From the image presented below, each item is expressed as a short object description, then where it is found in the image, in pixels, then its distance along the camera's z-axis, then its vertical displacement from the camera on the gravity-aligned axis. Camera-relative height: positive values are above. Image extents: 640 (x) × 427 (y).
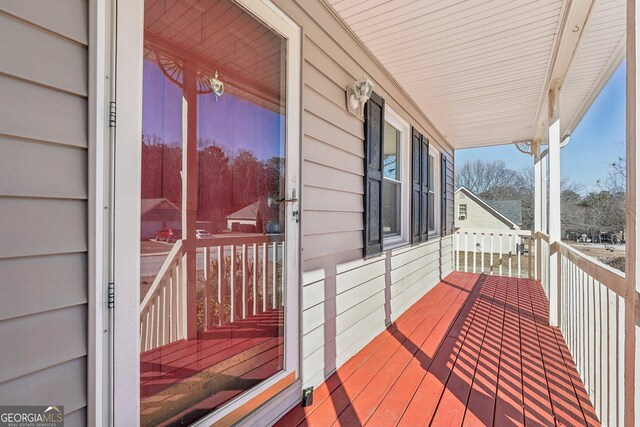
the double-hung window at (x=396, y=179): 3.65 +0.41
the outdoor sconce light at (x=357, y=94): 2.48 +0.96
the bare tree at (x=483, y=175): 16.50 +2.11
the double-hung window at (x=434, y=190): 5.32 +0.40
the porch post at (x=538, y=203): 4.95 +0.17
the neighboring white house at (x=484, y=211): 12.56 +0.09
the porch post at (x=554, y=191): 3.14 +0.22
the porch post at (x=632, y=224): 1.10 -0.04
